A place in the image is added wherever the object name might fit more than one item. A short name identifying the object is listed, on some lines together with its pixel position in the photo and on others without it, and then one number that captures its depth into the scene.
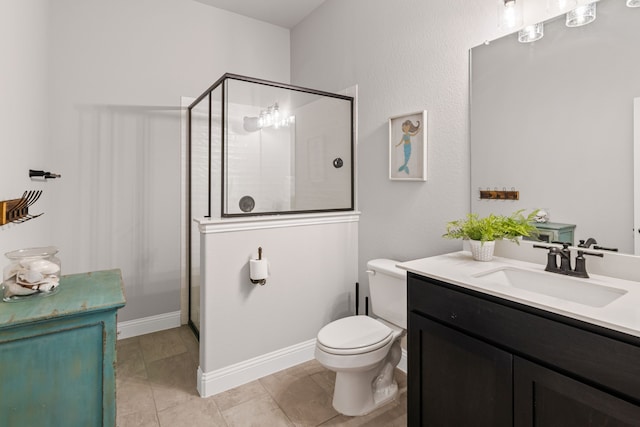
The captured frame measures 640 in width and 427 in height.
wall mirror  1.35
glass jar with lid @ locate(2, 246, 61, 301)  1.22
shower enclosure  2.18
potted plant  1.60
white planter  1.63
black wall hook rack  1.24
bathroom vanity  0.94
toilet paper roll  2.14
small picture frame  2.13
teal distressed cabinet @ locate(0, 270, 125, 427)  1.07
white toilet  1.79
